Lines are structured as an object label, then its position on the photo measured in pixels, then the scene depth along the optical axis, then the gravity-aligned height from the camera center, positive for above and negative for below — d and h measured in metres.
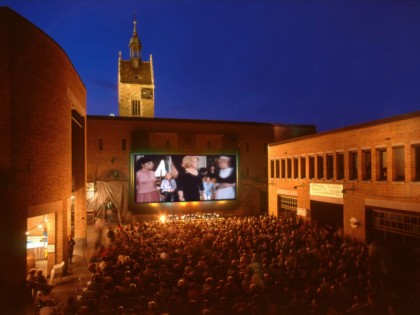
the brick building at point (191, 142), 33.50 +2.83
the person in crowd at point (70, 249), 17.88 -4.14
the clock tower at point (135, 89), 54.47 +13.04
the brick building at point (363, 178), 16.38 -0.74
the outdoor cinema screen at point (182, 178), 32.69 -0.91
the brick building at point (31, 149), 11.41 +0.85
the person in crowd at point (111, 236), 17.97 -3.50
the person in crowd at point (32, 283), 11.55 -3.83
